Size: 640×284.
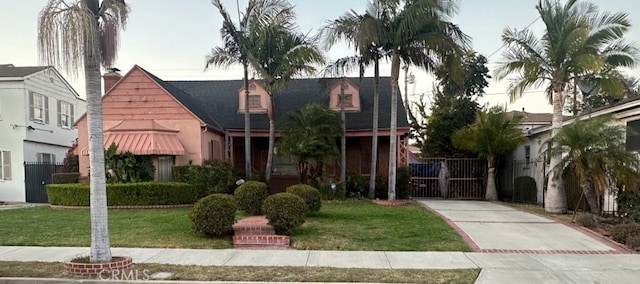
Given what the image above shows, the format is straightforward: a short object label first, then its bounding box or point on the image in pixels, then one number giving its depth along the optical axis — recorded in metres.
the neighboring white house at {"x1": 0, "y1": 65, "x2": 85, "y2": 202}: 19.58
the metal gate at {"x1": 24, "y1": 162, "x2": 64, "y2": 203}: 19.58
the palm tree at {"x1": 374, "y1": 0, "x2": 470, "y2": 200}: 15.08
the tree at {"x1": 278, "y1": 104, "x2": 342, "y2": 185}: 16.75
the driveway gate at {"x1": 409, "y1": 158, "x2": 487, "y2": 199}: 20.67
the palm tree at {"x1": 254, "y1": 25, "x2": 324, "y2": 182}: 16.50
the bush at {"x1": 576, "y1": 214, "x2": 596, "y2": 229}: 10.99
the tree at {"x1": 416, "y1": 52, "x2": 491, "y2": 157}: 23.03
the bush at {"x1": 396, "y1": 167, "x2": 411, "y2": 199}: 18.30
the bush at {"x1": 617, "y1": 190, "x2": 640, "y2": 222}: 10.55
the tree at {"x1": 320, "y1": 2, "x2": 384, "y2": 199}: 15.07
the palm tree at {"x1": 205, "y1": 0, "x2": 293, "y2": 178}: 16.41
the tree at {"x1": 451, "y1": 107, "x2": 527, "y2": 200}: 18.27
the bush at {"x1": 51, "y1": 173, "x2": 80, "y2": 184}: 17.58
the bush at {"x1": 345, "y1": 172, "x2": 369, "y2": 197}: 17.78
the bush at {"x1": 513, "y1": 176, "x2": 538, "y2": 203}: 17.20
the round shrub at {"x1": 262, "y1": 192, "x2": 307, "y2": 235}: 9.16
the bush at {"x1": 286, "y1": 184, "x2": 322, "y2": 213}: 11.70
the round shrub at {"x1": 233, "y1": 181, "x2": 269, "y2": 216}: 11.77
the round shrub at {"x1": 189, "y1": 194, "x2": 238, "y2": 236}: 9.13
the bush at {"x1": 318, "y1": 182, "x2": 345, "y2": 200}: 17.03
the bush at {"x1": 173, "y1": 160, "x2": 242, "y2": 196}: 16.41
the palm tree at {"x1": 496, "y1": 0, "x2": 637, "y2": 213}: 12.79
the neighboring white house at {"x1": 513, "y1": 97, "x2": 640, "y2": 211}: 12.02
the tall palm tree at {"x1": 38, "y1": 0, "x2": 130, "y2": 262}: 6.39
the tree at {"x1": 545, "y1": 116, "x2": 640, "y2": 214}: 10.84
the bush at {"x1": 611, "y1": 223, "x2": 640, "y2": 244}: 9.09
